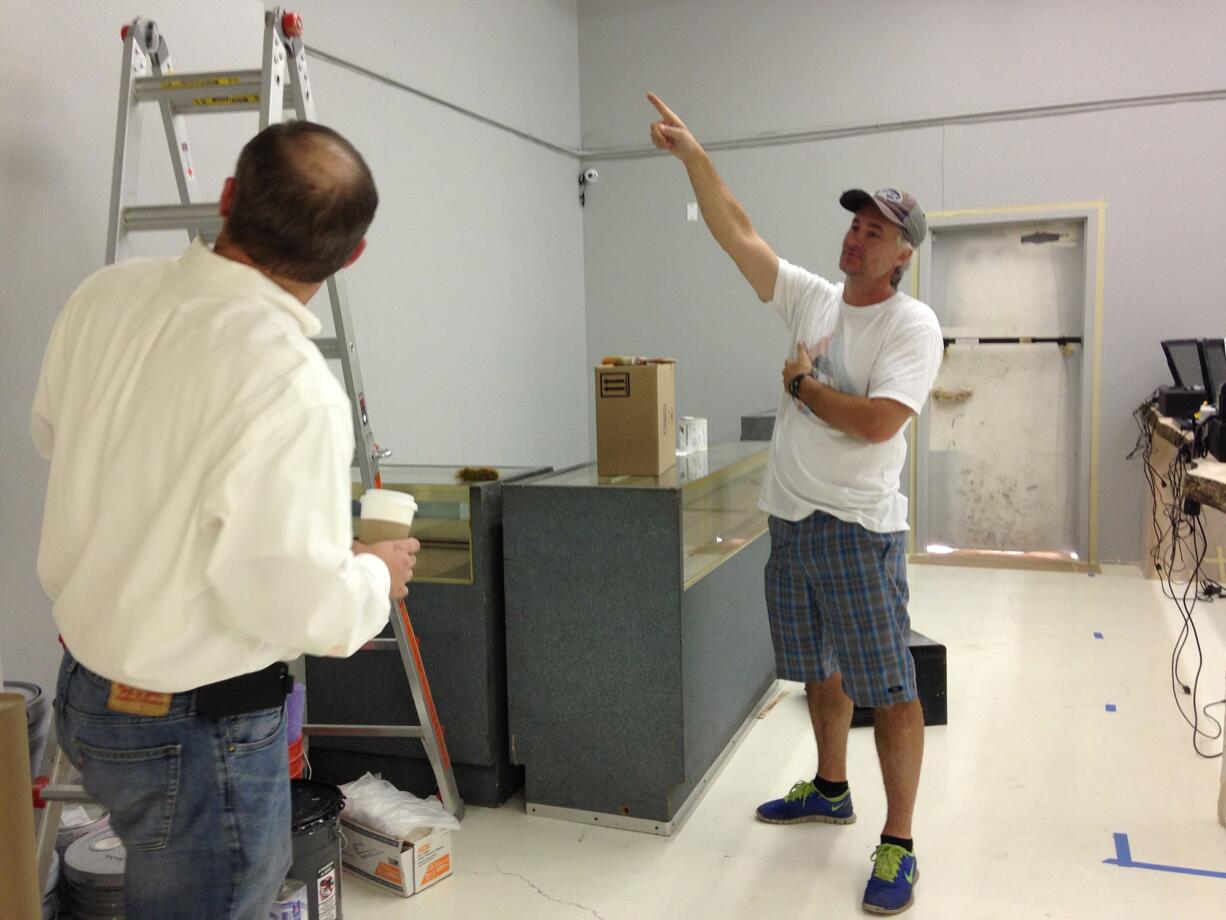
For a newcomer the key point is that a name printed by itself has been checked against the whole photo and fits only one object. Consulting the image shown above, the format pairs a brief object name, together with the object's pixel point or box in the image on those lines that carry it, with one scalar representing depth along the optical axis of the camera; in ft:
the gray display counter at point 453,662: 8.80
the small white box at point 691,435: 11.51
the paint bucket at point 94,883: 6.41
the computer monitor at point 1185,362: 15.88
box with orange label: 7.61
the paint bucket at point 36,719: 7.20
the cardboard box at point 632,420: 8.73
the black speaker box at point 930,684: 10.84
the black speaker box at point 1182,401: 15.03
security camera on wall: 21.97
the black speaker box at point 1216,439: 9.09
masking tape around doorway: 18.33
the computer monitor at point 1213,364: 14.94
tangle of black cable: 14.17
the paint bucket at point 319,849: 6.55
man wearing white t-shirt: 7.32
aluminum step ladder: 6.86
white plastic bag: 7.78
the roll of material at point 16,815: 4.29
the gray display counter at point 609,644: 8.30
